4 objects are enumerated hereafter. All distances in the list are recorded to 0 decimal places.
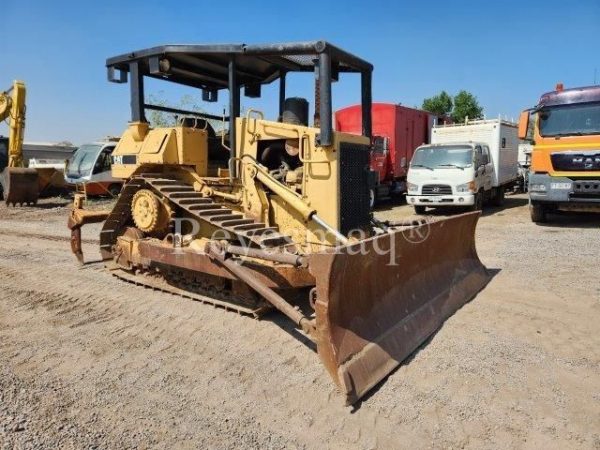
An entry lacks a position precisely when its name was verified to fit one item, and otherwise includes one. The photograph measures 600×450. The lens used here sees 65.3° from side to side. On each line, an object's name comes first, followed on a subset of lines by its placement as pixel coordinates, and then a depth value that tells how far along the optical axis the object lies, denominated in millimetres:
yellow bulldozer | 3818
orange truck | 9875
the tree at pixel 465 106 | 45259
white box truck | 12391
